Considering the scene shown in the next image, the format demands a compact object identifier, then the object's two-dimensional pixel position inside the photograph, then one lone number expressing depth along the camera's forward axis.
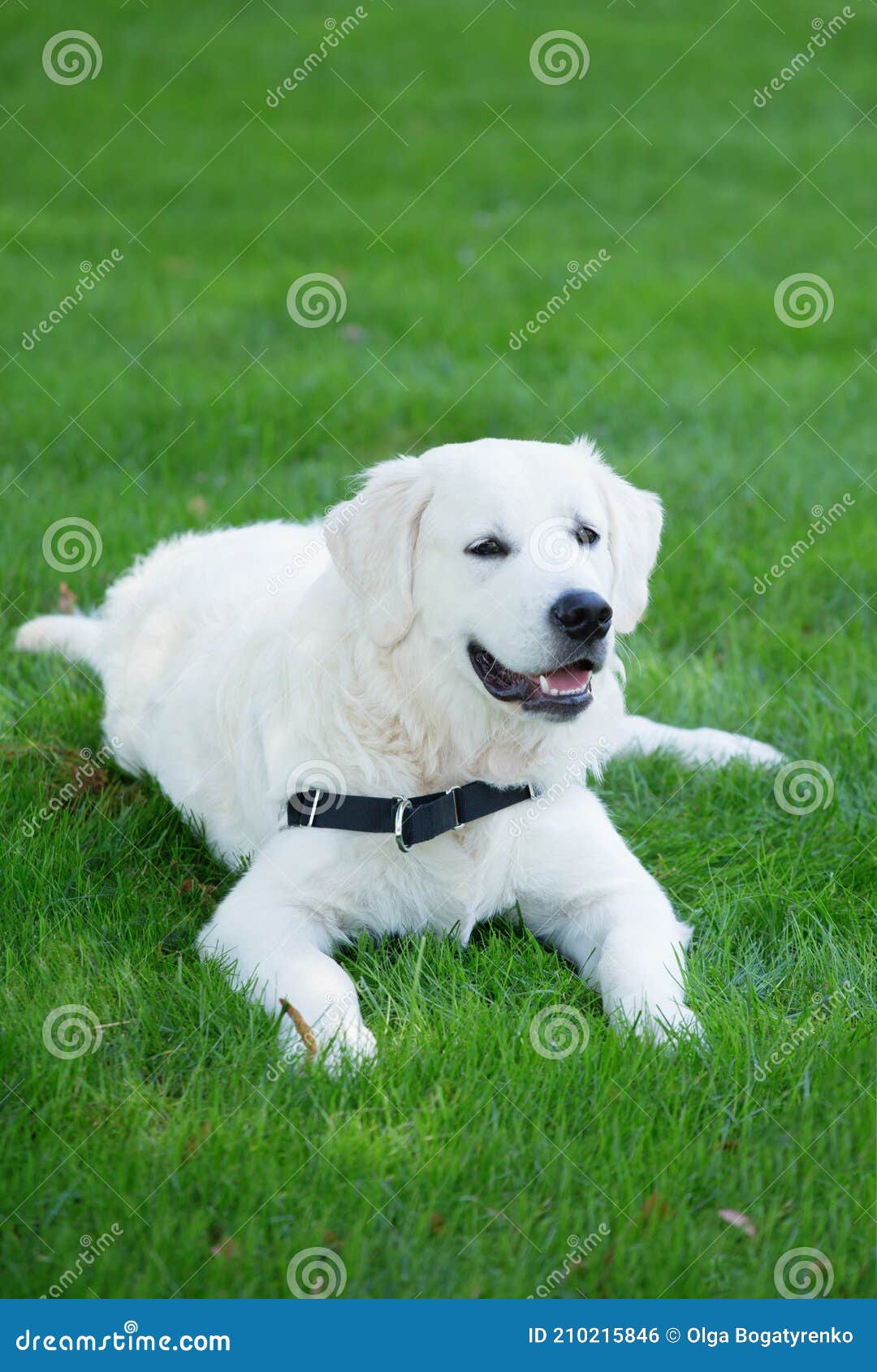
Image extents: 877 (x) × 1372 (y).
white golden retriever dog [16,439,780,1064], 3.00
